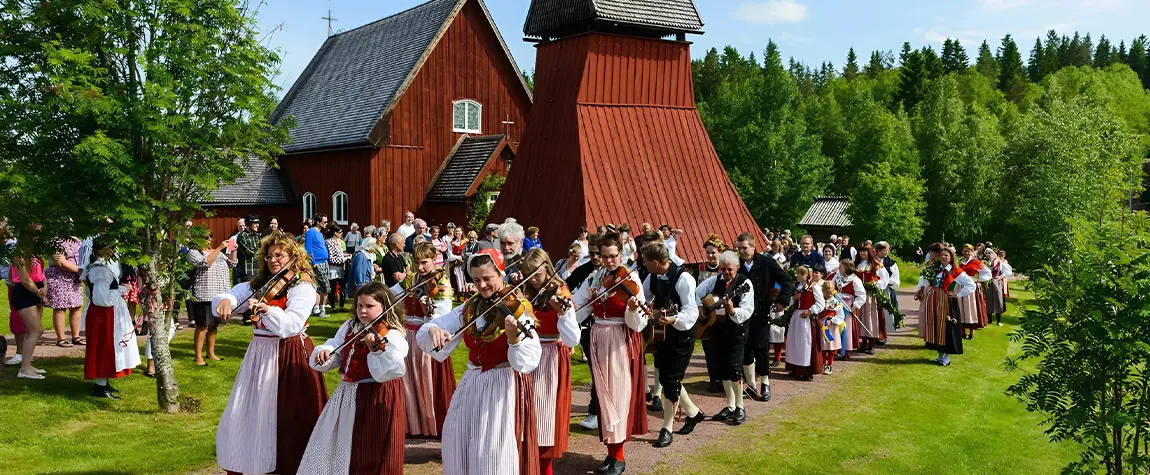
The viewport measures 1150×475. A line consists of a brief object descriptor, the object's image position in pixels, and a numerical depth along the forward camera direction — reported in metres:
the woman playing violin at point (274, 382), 5.65
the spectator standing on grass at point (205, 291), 10.58
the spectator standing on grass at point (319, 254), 14.38
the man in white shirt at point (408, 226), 15.67
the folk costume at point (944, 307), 12.48
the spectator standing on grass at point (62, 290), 10.66
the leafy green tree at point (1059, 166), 29.08
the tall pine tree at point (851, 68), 103.44
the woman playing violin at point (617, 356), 6.69
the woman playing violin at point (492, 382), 5.05
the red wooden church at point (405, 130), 25.00
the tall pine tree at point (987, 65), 87.00
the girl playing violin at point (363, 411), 5.21
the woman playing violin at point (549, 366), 5.88
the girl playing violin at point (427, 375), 7.38
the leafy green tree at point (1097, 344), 5.54
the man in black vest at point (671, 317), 7.14
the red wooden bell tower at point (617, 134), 17.95
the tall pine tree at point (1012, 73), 83.44
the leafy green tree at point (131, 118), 7.83
